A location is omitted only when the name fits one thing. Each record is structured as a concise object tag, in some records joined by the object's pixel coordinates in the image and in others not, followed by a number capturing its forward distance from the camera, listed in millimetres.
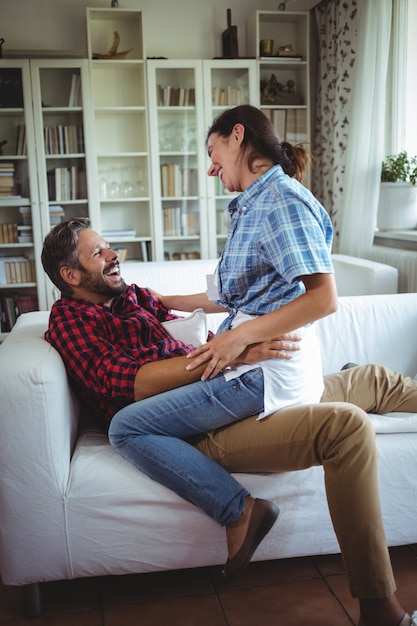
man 1423
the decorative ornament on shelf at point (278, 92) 5012
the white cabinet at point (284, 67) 4922
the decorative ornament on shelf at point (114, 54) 4743
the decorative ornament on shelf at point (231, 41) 4867
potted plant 4000
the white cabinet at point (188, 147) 4828
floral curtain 4523
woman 1473
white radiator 3529
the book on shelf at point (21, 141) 4766
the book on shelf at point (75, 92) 4730
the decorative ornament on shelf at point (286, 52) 4914
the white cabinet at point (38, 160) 4688
